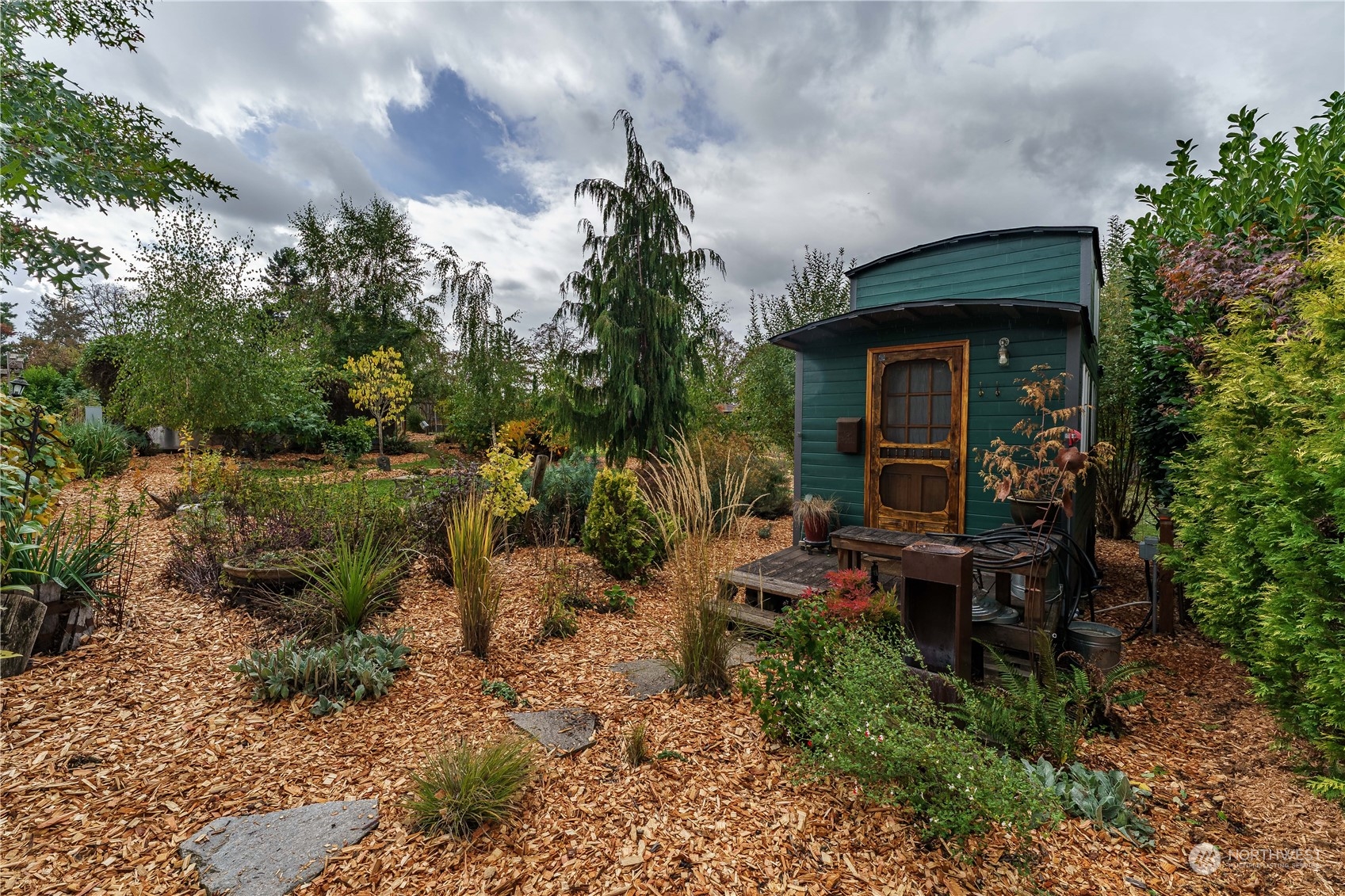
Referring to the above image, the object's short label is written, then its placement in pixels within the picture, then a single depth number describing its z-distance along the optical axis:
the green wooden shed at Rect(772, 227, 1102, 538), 4.26
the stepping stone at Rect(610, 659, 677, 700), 2.78
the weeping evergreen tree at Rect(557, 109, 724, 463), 6.58
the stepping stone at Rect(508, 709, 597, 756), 2.28
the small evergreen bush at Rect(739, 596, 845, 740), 2.16
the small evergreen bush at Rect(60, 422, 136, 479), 7.03
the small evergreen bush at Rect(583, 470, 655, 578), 4.45
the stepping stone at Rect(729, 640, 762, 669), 3.14
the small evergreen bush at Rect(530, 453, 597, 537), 5.59
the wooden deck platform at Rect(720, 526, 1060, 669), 2.71
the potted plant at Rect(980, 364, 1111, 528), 3.66
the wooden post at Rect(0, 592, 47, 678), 2.39
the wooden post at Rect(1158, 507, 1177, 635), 3.67
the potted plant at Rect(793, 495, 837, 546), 4.91
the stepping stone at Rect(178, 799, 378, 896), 1.55
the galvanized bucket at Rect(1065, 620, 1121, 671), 2.74
